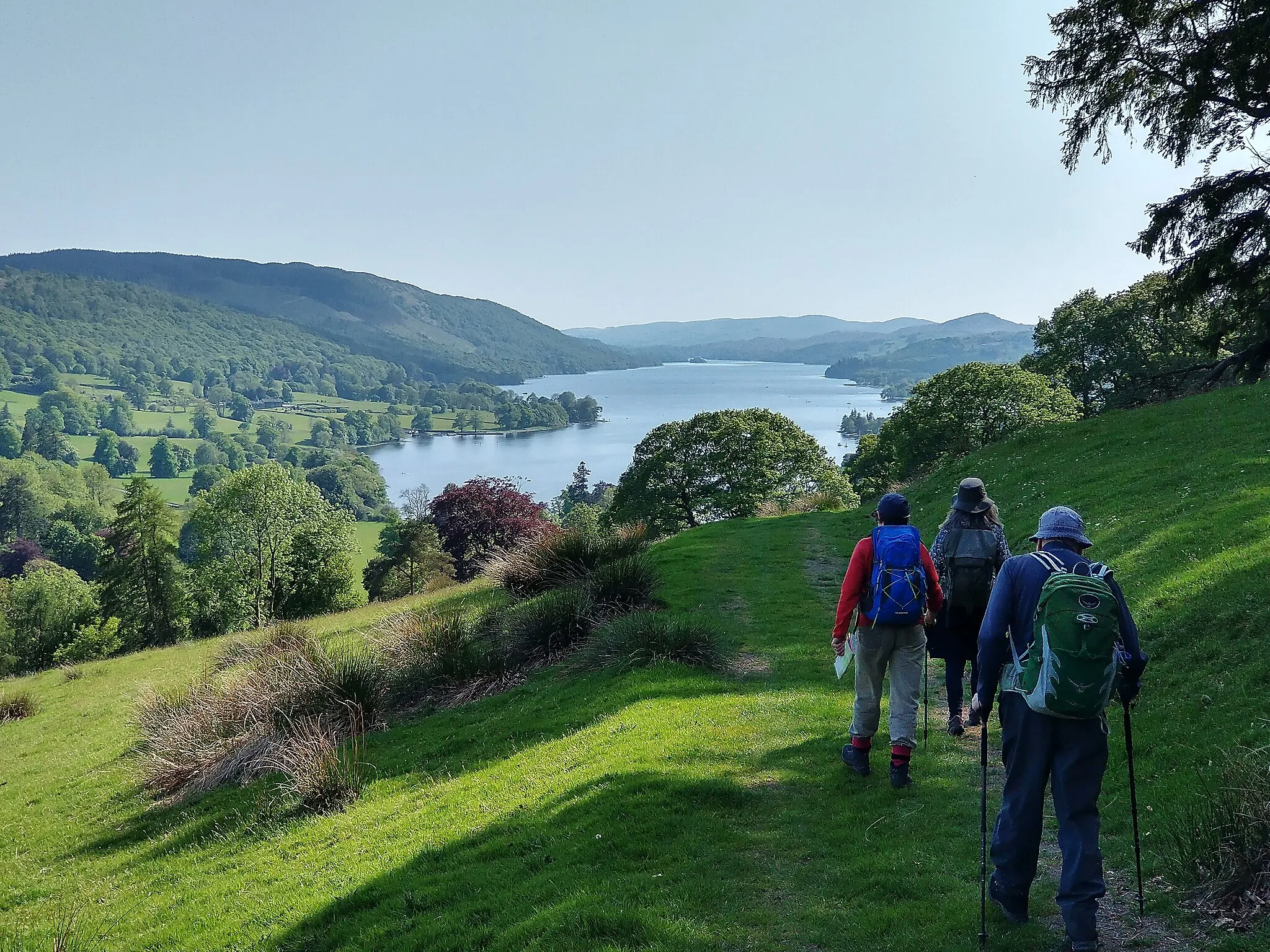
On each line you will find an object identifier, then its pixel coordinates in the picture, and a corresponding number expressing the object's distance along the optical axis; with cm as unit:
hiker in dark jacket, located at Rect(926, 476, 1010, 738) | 769
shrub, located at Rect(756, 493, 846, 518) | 3341
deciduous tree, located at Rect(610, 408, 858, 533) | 3988
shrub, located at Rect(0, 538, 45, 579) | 8012
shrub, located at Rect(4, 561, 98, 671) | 4534
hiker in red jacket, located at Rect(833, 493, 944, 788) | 681
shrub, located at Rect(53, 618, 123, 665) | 4075
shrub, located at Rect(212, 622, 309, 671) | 1571
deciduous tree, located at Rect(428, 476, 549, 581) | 4600
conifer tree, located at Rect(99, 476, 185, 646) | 4384
